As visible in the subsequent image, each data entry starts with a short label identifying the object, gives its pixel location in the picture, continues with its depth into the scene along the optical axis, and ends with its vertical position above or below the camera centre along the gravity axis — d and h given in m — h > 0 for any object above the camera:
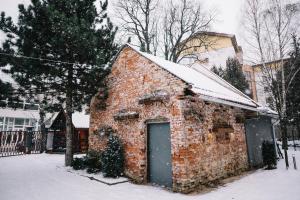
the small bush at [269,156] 11.41 -1.22
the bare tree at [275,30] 14.72 +6.74
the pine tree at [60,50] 9.55 +3.73
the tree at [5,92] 10.06 +1.97
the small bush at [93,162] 10.13 -1.28
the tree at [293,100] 24.78 +3.40
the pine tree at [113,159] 9.14 -1.00
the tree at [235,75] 23.23 +5.88
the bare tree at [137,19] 22.00 +11.15
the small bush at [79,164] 10.89 -1.40
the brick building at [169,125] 7.66 +0.31
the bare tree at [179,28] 22.00 +10.27
